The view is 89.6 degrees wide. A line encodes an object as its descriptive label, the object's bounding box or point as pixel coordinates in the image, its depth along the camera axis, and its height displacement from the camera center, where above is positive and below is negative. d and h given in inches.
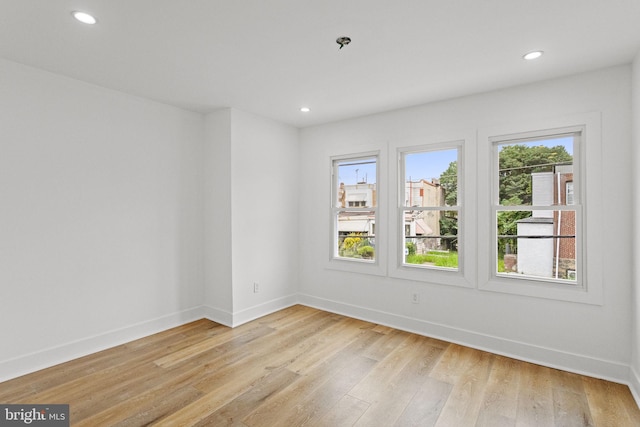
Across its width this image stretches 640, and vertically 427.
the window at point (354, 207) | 164.4 +2.4
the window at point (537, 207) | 114.1 +1.4
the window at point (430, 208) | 139.2 +1.6
